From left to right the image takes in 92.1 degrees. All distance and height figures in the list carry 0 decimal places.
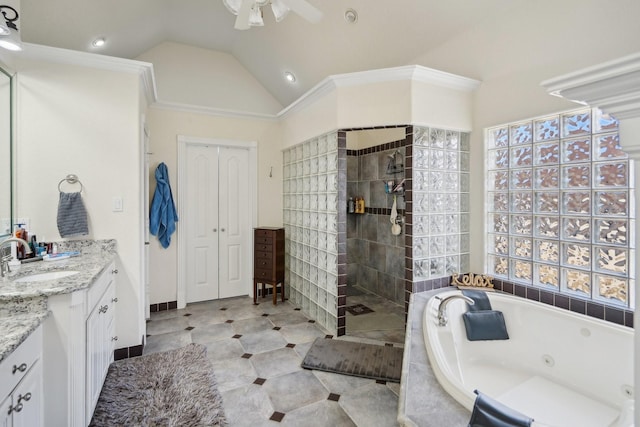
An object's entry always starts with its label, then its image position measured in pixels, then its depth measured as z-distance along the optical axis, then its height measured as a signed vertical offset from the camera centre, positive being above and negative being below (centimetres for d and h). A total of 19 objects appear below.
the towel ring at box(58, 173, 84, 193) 243 +24
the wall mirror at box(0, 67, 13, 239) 219 +40
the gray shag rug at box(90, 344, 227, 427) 194 -130
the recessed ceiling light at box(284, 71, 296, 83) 392 +170
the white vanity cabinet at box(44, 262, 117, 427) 155 -78
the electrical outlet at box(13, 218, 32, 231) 232 -9
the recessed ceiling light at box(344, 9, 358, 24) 288 +182
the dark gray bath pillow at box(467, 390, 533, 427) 113 -79
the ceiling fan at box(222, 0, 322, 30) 224 +149
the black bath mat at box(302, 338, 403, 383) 244 -129
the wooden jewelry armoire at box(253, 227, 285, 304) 394 -63
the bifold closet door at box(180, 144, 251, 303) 402 -19
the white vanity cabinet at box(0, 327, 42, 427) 112 -71
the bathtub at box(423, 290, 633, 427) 183 -105
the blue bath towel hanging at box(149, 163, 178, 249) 361 -2
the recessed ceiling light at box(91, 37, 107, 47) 274 +152
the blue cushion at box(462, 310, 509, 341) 238 -92
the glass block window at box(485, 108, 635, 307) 207 +1
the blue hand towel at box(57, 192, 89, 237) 237 -5
